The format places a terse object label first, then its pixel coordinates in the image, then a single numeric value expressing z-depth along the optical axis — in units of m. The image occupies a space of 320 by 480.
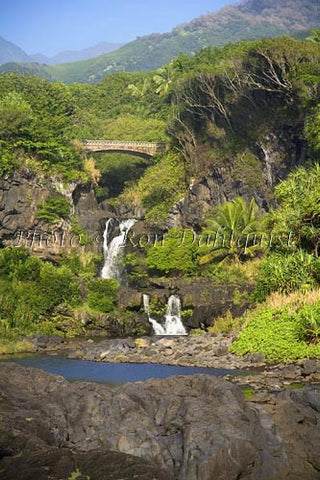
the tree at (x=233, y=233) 47.12
